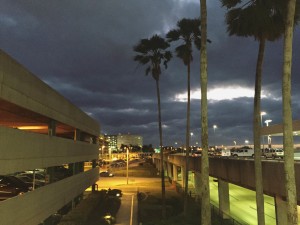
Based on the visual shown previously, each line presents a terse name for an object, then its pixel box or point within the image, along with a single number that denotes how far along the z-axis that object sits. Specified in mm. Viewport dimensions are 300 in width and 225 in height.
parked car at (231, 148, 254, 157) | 43915
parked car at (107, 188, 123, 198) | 33560
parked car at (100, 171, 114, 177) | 58582
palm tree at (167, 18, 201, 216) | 23614
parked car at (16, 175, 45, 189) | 15292
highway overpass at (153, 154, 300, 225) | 11866
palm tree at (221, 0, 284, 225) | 11278
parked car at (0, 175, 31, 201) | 14090
